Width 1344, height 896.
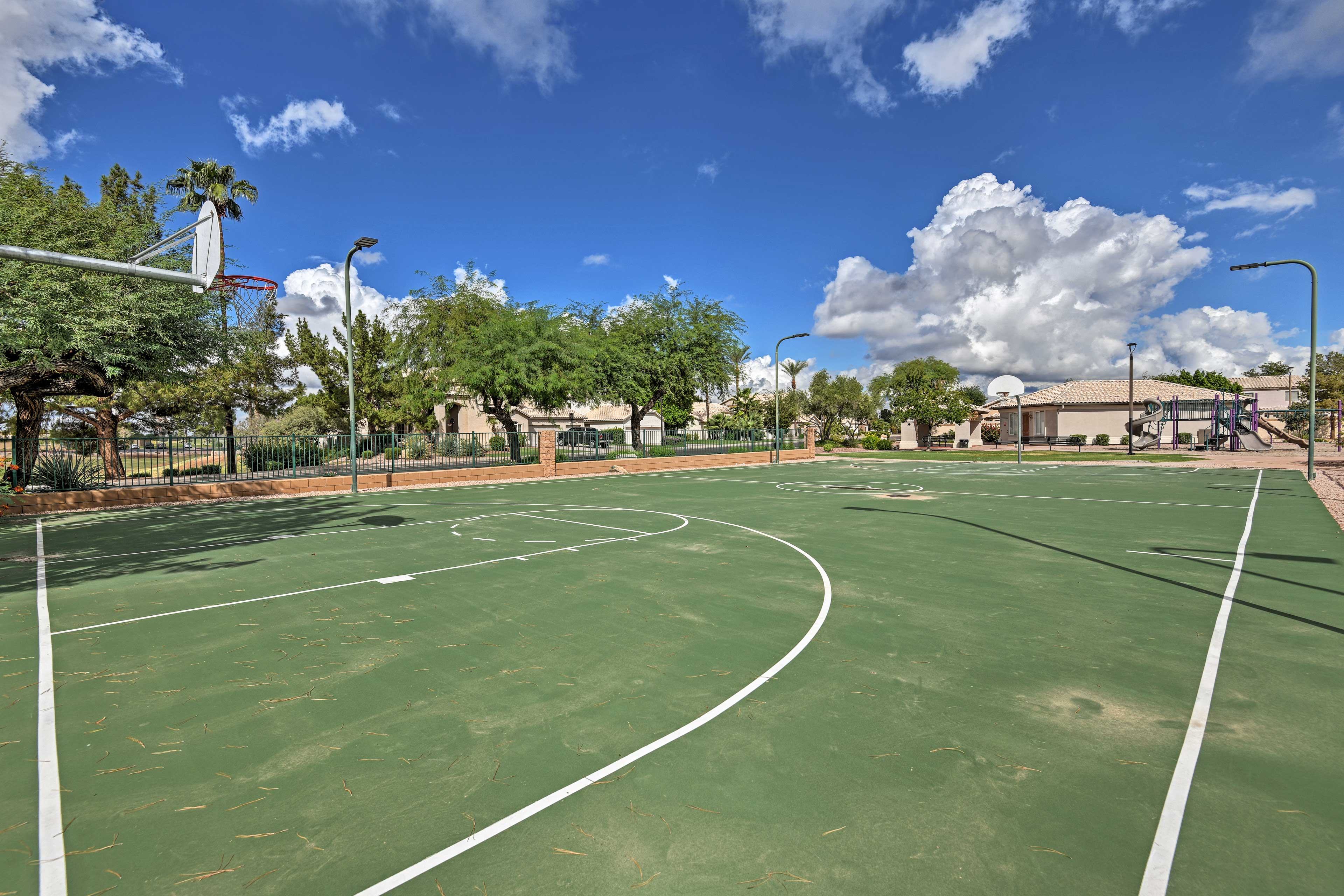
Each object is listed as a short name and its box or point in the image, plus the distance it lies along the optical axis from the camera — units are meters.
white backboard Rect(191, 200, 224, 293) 9.81
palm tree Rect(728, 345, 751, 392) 49.66
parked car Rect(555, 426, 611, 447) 32.34
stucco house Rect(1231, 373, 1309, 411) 82.69
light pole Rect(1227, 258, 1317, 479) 22.45
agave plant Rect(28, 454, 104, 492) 19.86
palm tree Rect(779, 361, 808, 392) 86.62
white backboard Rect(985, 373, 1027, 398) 44.19
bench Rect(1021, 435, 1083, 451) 58.94
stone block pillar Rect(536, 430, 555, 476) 30.09
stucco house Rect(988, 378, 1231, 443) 61.12
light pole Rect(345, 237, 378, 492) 20.58
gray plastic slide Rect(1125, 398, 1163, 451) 54.19
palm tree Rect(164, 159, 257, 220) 39.88
